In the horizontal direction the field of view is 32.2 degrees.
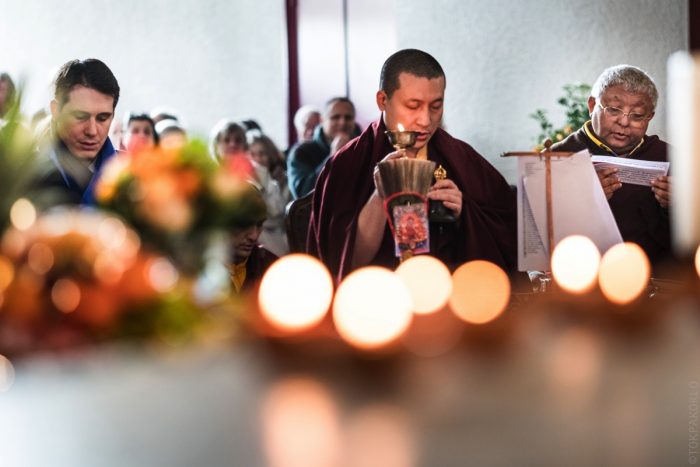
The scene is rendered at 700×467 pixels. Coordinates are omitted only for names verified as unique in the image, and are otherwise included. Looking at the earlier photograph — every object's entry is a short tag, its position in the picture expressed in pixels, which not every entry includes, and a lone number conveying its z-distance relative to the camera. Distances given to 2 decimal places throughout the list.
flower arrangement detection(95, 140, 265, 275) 1.34
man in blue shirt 2.94
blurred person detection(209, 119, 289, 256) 5.19
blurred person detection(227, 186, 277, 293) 3.16
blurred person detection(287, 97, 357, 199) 6.21
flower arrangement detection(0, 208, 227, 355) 1.23
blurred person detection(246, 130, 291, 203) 6.56
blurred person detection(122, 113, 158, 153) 5.46
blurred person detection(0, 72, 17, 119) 5.23
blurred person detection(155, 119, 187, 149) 5.70
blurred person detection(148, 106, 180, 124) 6.60
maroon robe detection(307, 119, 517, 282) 3.01
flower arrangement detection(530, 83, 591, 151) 6.53
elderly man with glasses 3.33
